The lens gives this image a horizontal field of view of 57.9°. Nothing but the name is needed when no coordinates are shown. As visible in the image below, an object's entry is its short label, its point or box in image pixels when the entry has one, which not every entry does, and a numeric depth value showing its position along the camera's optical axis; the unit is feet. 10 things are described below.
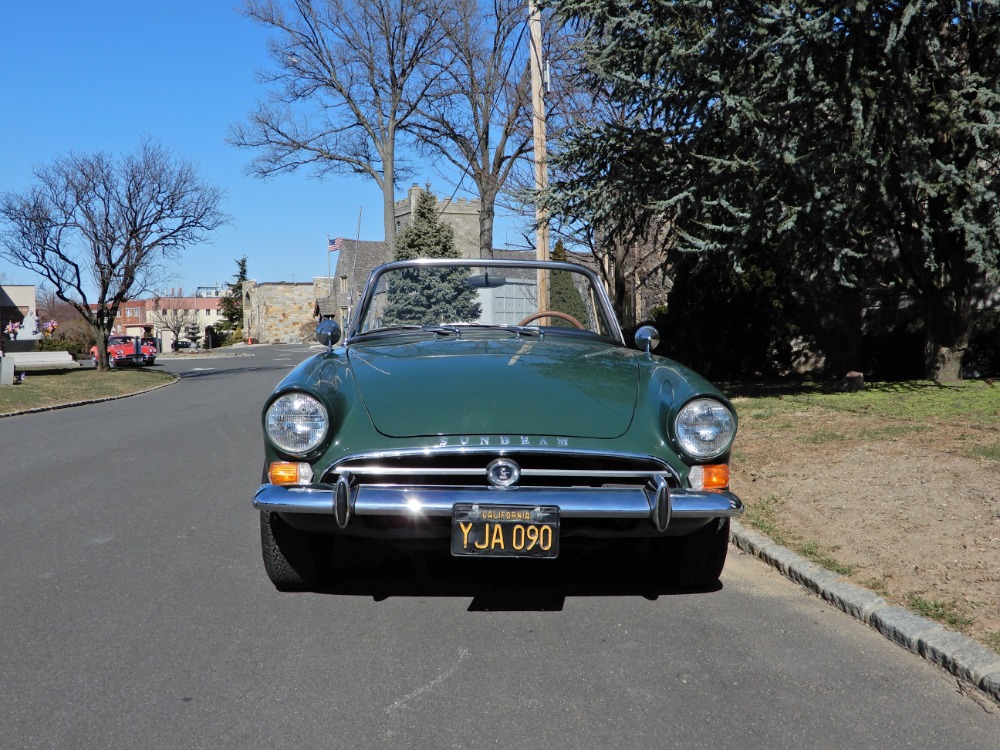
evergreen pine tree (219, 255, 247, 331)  325.83
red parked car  132.77
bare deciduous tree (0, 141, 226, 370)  87.15
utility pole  45.52
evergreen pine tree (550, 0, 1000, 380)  30.58
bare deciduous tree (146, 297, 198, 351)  240.32
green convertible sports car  10.87
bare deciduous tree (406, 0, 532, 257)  86.28
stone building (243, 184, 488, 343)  253.44
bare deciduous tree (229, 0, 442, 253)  87.97
